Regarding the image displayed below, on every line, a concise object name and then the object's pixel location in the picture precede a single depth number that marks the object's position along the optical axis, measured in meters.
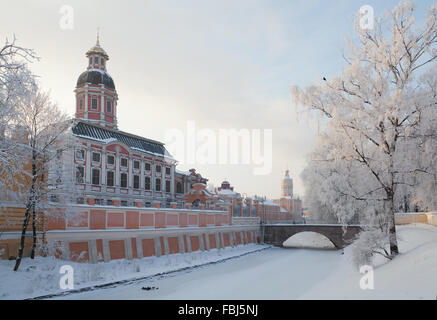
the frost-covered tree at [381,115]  15.31
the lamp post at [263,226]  48.46
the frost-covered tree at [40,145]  16.86
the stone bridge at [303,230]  42.46
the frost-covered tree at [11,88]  10.89
